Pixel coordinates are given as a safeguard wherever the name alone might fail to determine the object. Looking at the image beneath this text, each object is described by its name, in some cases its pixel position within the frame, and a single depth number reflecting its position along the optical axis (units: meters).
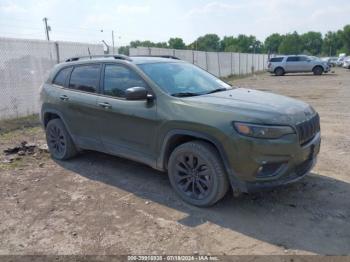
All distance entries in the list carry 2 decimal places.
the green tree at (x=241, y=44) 96.31
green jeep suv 3.80
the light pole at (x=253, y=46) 95.38
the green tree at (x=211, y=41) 102.43
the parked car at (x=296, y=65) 30.44
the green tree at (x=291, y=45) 92.71
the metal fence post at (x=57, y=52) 11.43
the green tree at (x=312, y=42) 103.39
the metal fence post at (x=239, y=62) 33.46
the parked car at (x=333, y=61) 49.12
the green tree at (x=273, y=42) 105.34
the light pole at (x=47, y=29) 32.53
